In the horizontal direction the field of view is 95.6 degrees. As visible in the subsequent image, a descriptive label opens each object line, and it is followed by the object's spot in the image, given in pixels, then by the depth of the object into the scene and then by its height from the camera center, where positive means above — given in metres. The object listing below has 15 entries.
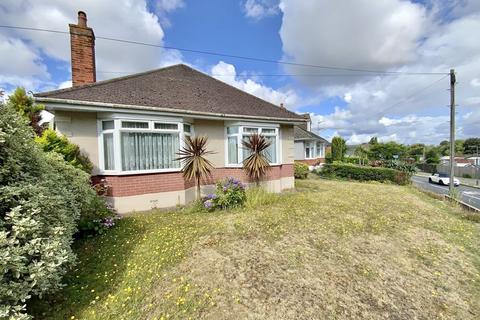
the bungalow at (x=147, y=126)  7.18 +1.14
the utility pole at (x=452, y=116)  13.68 +2.21
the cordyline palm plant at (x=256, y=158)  9.34 -0.16
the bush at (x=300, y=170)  17.11 -1.34
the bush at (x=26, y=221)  2.56 -0.87
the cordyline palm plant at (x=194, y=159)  7.89 -0.14
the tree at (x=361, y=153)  33.67 -0.17
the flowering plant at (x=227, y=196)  7.58 -1.48
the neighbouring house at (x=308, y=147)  26.95 +0.83
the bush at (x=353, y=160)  33.64 -1.11
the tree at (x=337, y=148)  27.33 +0.63
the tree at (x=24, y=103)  6.87 +1.75
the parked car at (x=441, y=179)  25.13 -3.32
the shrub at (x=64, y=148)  5.71 +0.27
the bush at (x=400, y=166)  17.98 -1.31
